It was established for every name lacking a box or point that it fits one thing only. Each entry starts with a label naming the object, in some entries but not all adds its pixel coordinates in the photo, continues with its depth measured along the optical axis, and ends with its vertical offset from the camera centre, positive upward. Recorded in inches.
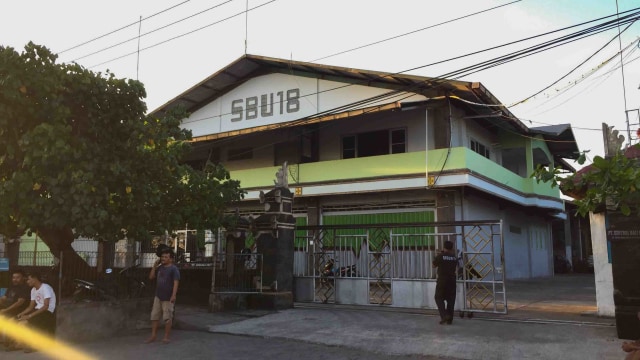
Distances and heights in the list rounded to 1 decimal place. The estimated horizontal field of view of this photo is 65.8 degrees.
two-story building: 698.8 +177.9
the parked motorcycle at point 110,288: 373.7 -32.0
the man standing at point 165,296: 339.3 -34.1
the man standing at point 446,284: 389.7 -29.7
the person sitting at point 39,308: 321.4 -40.1
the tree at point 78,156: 329.4 +64.4
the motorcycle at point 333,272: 513.7 -27.7
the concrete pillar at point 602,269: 399.5 -18.6
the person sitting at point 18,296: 332.8 -34.2
